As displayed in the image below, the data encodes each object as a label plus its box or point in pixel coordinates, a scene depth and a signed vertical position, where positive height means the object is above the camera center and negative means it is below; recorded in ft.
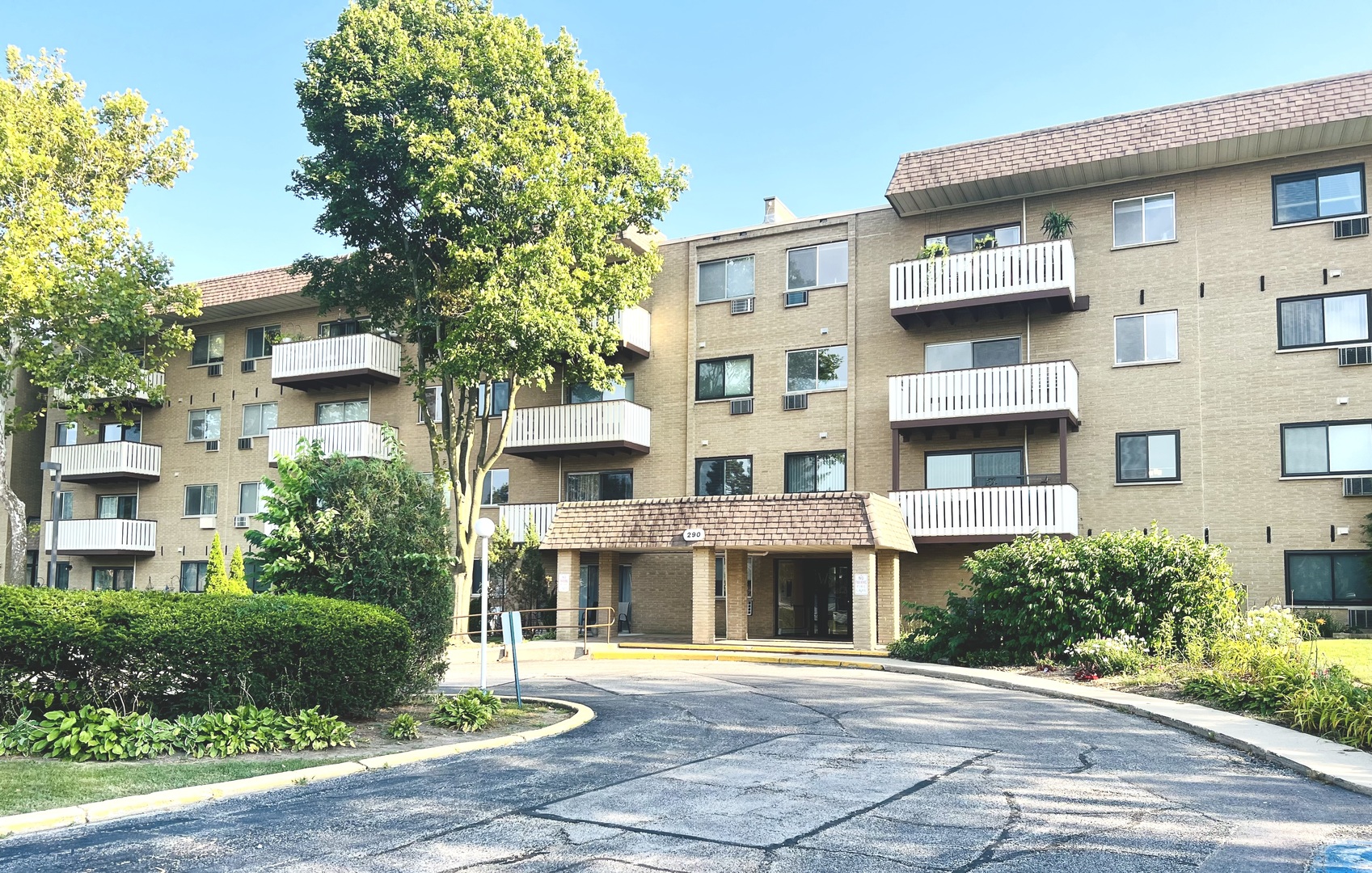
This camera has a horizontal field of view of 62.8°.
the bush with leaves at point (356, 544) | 42.70 +0.42
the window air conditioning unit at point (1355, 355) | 75.25 +13.98
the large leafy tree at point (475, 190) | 79.00 +26.86
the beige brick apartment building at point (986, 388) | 76.95 +13.30
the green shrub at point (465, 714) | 39.37 -5.55
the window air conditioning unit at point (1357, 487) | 74.33 +5.12
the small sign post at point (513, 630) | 45.42 -3.01
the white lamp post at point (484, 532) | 46.34 +1.02
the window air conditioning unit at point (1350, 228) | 76.74 +22.90
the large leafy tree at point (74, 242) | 92.38 +26.57
